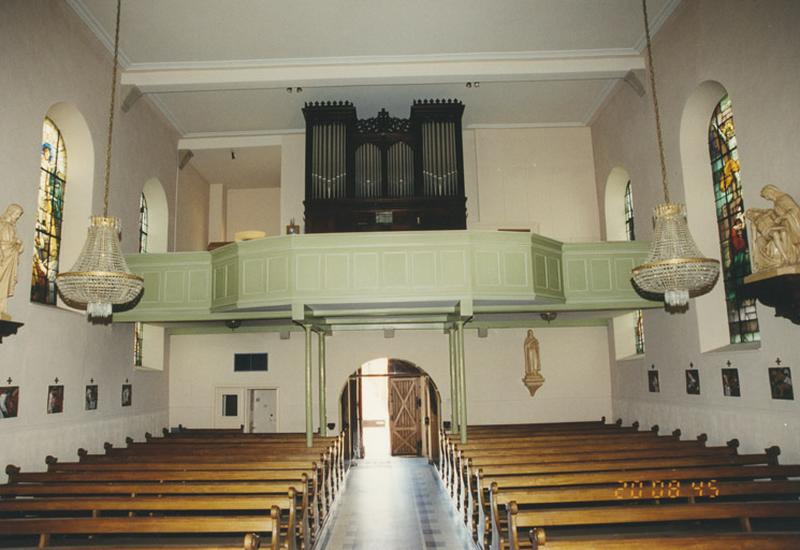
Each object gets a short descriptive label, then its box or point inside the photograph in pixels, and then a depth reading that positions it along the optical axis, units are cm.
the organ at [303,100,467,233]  1286
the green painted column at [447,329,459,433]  1261
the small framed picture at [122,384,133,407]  1207
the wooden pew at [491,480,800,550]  584
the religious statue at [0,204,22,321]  698
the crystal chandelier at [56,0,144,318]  764
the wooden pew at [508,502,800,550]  496
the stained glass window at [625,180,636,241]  1416
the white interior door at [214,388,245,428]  1492
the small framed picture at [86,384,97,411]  1049
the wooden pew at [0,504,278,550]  479
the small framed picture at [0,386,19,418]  809
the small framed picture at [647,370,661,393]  1204
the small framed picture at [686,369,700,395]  1034
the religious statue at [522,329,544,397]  1462
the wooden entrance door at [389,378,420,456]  1841
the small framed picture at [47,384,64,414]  925
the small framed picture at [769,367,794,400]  792
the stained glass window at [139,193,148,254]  1391
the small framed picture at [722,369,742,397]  918
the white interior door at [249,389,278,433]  1547
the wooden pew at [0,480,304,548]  643
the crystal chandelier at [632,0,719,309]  750
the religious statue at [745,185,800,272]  682
